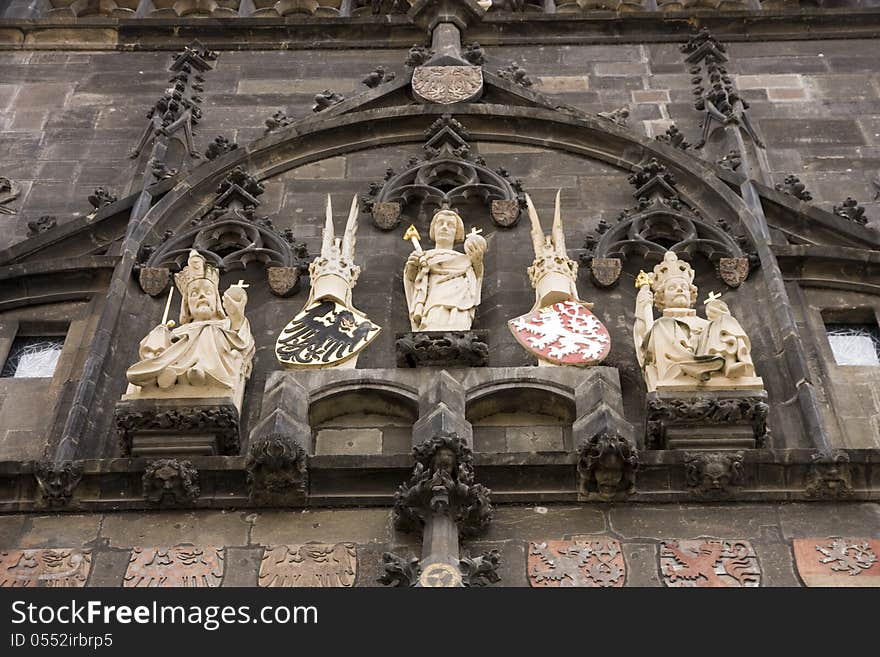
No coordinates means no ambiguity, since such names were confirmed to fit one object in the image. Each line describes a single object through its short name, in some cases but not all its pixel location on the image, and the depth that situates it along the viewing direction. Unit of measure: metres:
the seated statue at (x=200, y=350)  12.30
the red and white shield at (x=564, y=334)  12.79
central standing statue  13.25
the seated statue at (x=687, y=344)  12.18
